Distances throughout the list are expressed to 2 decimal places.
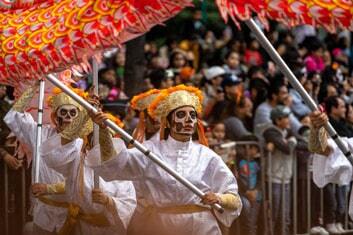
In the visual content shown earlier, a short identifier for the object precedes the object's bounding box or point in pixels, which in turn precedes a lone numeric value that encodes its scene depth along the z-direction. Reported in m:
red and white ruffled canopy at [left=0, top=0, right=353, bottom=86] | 9.78
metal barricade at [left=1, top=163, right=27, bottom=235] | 14.41
